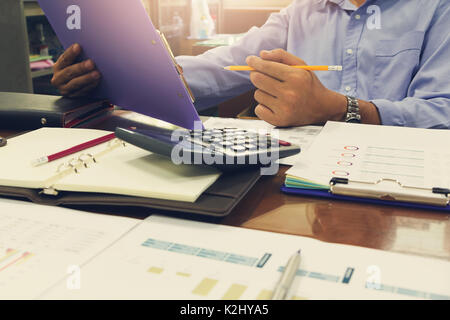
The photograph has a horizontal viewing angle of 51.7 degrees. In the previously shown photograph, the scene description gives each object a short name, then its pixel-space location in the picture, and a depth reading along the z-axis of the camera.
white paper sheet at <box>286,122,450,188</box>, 0.55
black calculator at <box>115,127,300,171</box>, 0.53
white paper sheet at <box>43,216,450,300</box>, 0.36
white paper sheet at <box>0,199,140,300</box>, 0.38
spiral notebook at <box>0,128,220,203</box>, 0.50
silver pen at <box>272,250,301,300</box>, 0.34
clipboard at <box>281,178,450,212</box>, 0.50
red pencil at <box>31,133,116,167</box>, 0.58
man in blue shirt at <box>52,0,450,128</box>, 0.83
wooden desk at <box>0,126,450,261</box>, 0.44
